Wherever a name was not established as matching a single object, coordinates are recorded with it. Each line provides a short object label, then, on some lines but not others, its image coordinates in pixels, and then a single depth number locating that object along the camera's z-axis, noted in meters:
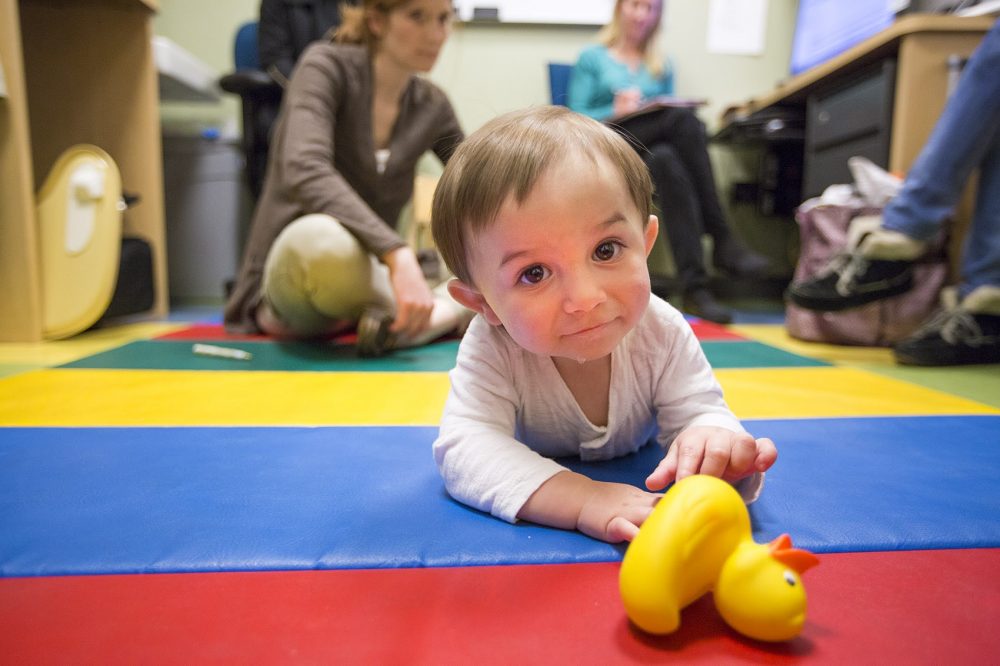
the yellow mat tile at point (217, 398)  0.87
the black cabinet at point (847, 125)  1.82
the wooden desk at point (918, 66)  1.64
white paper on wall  2.89
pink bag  1.62
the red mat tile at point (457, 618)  0.36
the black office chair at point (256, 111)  2.22
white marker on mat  1.27
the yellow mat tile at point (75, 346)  1.38
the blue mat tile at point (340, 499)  0.48
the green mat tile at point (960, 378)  1.07
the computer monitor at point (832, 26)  2.31
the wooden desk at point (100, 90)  2.04
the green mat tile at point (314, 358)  1.25
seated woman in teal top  2.21
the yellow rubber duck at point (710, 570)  0.36
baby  0.49
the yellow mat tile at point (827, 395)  0.93
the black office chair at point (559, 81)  2.78
